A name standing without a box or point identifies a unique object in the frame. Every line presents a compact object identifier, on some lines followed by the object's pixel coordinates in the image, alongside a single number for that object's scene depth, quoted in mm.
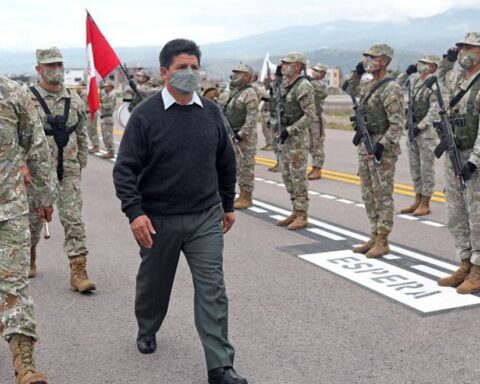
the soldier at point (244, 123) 10133
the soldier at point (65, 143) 5824
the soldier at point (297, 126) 8398
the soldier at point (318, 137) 13102
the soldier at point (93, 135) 18625
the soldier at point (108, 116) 17406
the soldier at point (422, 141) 9391
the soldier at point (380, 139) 6777
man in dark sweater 3949
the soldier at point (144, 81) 14892
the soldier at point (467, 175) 5641
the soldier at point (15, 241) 3781
